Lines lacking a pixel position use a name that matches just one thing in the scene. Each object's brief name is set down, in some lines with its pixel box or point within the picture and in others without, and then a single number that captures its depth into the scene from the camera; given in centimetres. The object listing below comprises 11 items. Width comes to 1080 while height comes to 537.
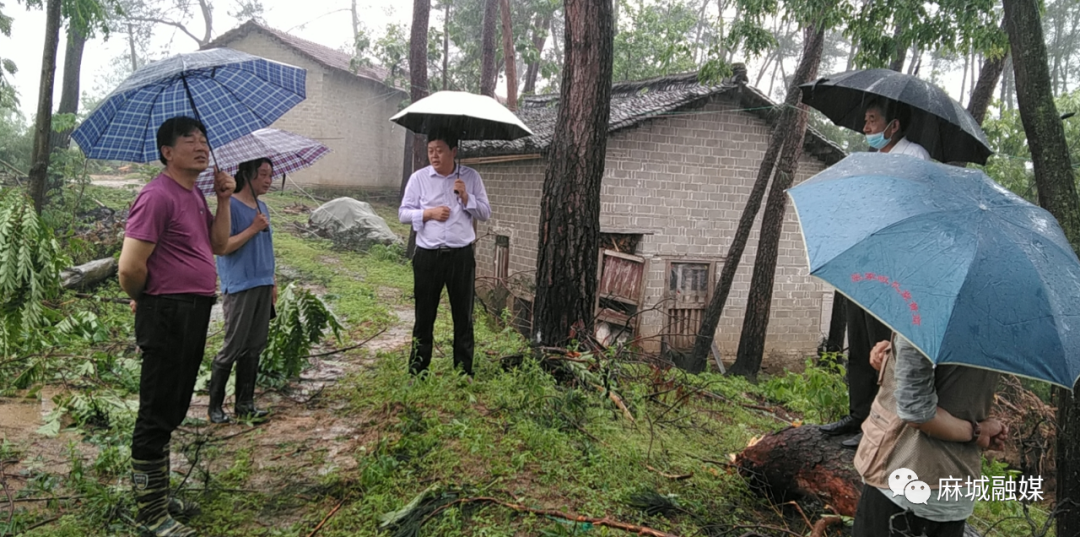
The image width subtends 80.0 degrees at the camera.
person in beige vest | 193
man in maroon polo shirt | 258
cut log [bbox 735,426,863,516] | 323
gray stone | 1452
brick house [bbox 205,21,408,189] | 2117
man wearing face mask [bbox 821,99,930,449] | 326
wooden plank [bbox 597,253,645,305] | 976
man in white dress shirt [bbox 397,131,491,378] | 430
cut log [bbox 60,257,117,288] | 738
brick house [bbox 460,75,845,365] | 1023
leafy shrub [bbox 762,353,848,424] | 437
